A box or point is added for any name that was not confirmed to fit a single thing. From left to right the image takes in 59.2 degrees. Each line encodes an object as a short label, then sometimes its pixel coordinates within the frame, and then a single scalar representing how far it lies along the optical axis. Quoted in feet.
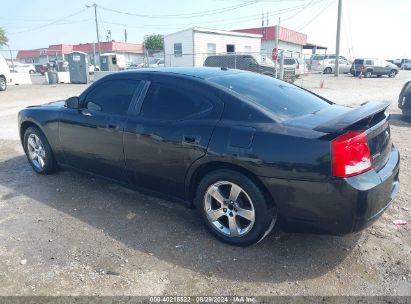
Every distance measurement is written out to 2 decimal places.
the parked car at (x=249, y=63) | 61.67
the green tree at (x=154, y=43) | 201.57
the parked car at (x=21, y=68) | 89.99
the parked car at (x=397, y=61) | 168.25
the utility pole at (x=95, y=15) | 138.86
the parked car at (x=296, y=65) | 72.63
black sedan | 9.00
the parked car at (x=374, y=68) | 99.14
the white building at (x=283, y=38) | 128.36
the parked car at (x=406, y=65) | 160.15
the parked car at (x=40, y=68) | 131.02
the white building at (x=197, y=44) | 85.56
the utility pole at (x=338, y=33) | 89.04
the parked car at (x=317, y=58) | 117.08
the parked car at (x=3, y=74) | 64.46
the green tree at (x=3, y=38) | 193.33
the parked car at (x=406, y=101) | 28.89
